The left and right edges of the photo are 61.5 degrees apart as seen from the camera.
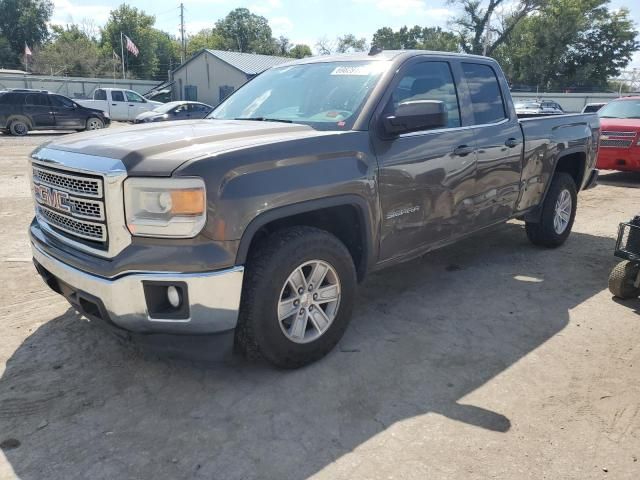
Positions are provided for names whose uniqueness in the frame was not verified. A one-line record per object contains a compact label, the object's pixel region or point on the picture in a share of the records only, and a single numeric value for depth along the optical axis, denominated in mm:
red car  10414
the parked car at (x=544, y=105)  22041
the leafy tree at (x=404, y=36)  95756
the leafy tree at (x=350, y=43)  86938
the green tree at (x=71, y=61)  50438
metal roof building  39219
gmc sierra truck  2670
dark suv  18812
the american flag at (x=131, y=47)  38219
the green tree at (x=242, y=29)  93812
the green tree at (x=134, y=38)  61406
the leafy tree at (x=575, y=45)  53500
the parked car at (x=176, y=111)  20703
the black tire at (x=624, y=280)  4453
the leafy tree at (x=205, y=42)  88200
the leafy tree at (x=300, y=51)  86875
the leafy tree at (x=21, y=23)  62781
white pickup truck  26156
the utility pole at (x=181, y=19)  62156
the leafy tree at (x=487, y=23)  49469
